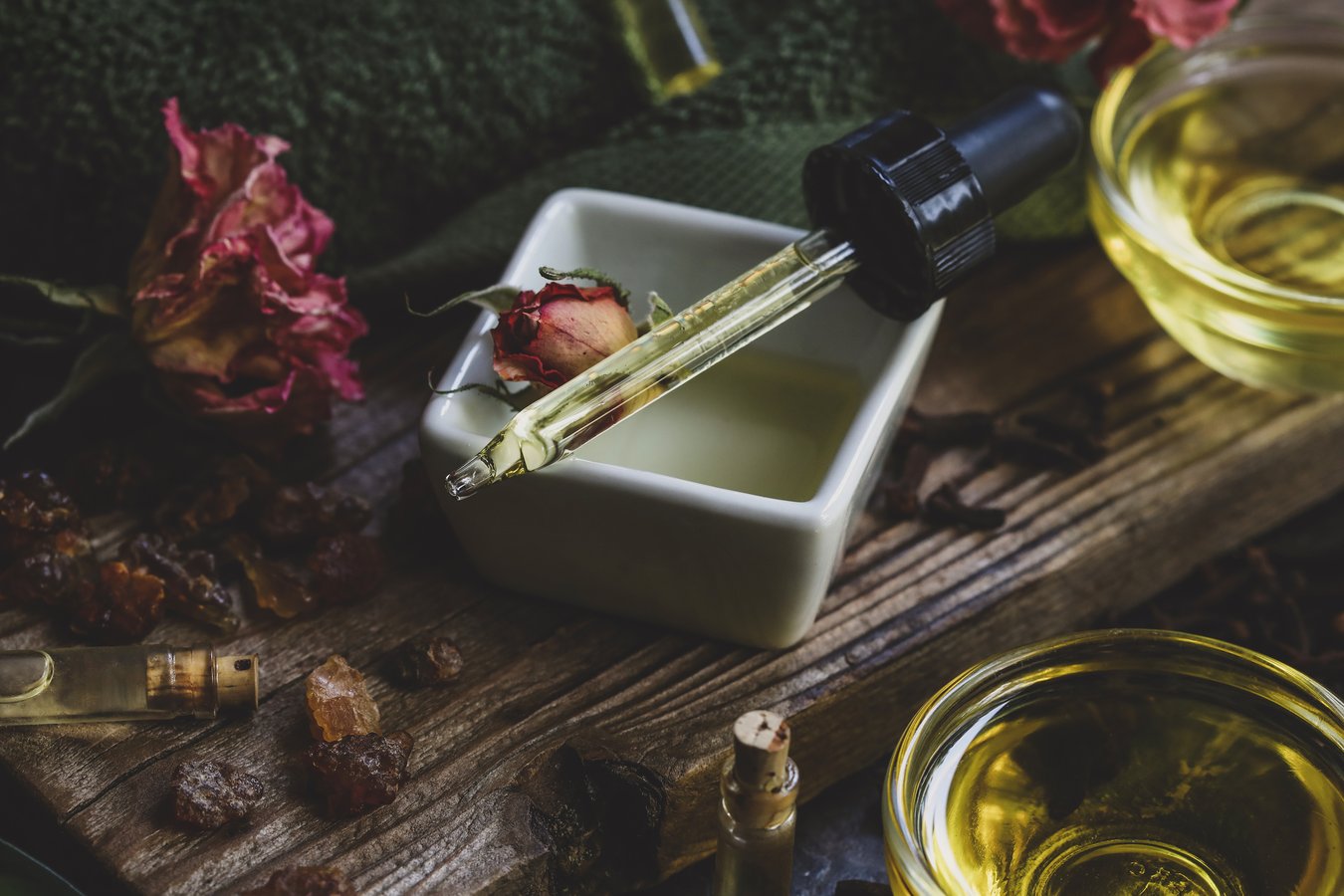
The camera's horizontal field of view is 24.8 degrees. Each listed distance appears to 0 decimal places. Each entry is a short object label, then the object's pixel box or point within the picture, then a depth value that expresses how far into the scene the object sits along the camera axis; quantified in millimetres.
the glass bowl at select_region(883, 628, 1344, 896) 375
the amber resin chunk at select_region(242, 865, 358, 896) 370
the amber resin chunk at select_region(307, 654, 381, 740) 388
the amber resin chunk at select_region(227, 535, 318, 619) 405
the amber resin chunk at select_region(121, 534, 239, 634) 404
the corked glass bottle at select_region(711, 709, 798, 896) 357
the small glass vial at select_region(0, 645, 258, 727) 385
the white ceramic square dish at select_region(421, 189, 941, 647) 382
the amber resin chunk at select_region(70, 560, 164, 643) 399
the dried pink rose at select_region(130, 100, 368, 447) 409
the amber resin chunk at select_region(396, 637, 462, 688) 397
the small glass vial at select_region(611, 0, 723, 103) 460
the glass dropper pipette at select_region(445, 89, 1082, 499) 384
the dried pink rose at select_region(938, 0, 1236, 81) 442
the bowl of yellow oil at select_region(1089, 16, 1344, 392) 450
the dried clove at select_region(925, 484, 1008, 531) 421
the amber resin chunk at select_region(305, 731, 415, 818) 380
